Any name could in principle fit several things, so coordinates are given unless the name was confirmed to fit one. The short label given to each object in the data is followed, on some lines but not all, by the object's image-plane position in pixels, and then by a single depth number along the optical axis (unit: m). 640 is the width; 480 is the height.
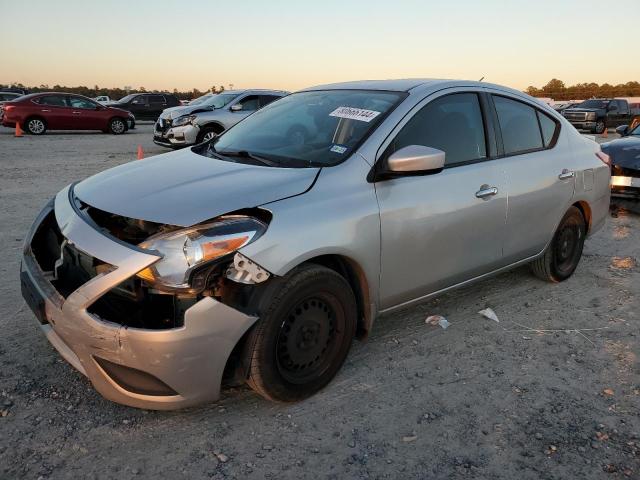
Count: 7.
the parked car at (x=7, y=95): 23.50
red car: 17.38
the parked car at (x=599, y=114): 24.05
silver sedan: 2.38
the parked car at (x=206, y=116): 12.60
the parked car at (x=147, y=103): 25.39
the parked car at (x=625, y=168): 7.11
